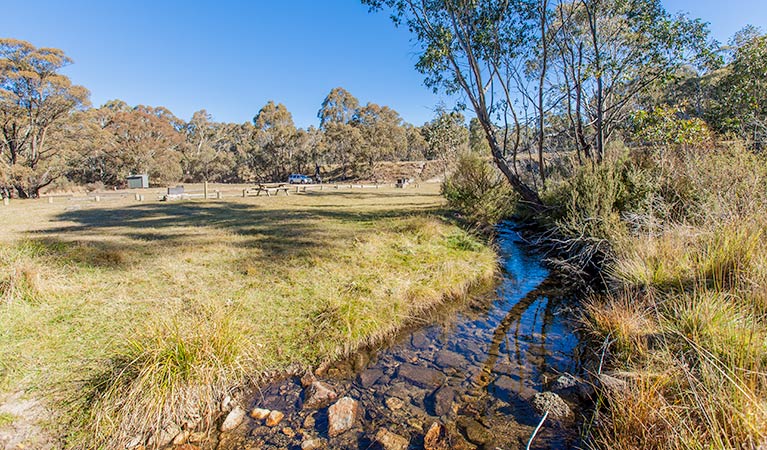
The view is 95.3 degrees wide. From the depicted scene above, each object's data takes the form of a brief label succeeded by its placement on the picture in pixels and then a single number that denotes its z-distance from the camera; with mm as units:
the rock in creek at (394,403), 3189
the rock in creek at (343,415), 2877
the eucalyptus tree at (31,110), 21297
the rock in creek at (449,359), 3918
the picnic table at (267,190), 24258
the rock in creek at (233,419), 2865
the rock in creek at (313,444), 2688
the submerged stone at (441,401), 3135
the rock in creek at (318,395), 3170
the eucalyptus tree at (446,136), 37531
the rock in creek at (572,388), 3233
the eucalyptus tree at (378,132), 50188
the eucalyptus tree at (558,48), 9000
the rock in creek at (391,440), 2719
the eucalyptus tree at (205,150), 51375
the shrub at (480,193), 10758
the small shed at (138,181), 34594
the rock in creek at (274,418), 2932
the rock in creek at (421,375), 3576
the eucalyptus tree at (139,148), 38375
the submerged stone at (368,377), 3527
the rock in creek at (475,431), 2786
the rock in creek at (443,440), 2719
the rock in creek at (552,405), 2994
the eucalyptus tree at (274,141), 51938
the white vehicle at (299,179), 44962
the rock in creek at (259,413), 2996
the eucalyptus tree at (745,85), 10789
